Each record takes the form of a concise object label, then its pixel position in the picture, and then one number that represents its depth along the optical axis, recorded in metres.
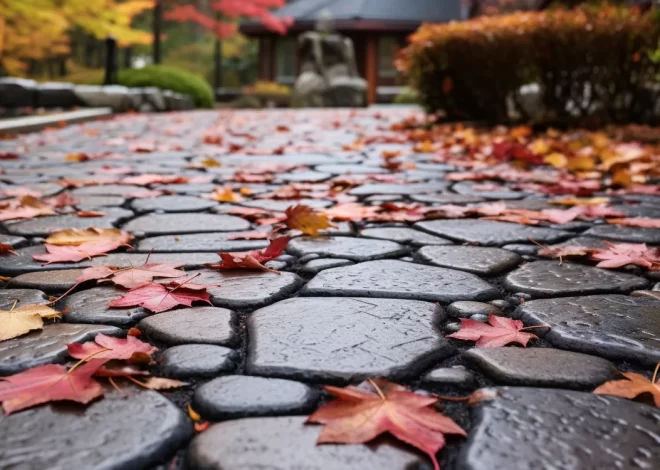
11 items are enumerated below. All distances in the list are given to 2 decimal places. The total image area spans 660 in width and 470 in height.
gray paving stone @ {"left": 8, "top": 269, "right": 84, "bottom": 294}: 1.53
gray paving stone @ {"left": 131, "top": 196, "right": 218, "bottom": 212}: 2.67
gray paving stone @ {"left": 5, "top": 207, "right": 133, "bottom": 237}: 2.16
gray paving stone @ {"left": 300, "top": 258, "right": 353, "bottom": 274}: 1.71
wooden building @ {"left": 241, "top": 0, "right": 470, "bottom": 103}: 22.48
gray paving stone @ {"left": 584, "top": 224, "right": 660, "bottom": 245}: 2.06
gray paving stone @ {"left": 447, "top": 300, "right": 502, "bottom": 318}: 1.36
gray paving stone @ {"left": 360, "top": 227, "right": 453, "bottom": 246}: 2.06
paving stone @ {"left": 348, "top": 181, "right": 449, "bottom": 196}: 3.10
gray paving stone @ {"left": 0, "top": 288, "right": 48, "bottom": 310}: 1.39
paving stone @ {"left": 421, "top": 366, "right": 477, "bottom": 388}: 1.02
